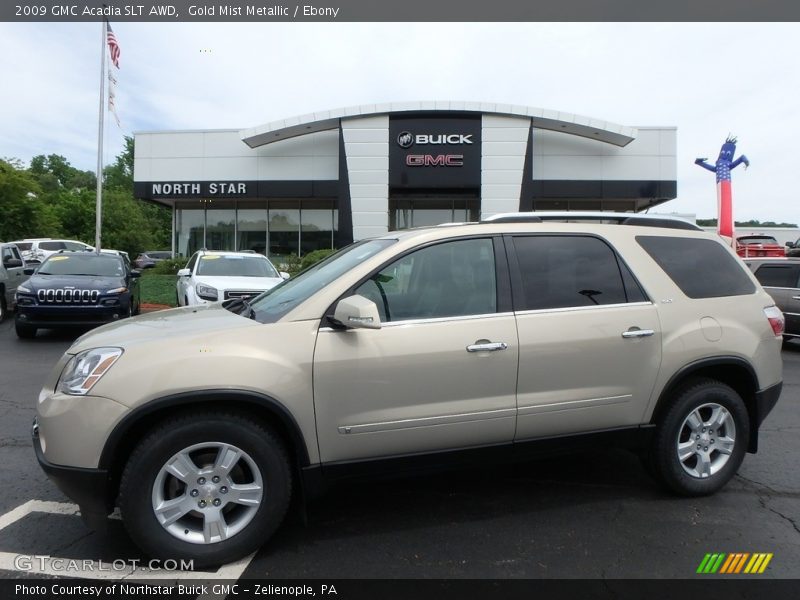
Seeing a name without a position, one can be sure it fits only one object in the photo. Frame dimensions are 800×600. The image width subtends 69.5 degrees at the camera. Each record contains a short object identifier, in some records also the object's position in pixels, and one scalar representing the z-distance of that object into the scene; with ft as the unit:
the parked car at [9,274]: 39.50
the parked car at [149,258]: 118.11
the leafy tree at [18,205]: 101.09
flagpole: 65.75
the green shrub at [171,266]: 76.57
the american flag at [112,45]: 65.46
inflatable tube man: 72.33
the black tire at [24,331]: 32.73
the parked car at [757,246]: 72.43
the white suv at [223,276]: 33.09
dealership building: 74.84
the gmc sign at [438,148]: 74.90
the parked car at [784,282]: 34.76
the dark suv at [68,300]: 31.58
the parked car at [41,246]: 78.12
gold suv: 9.39
